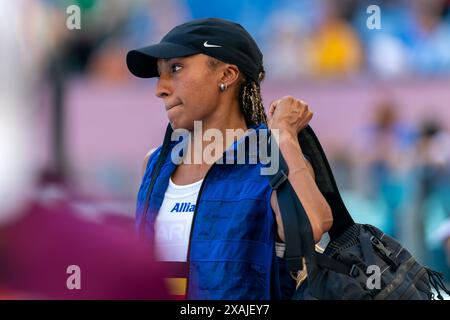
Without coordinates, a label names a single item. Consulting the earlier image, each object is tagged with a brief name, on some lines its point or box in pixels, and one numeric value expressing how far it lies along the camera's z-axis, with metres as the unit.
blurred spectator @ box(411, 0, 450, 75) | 15.09
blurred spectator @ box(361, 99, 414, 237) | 13.52
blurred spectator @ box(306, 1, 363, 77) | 15.37
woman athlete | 4.84
